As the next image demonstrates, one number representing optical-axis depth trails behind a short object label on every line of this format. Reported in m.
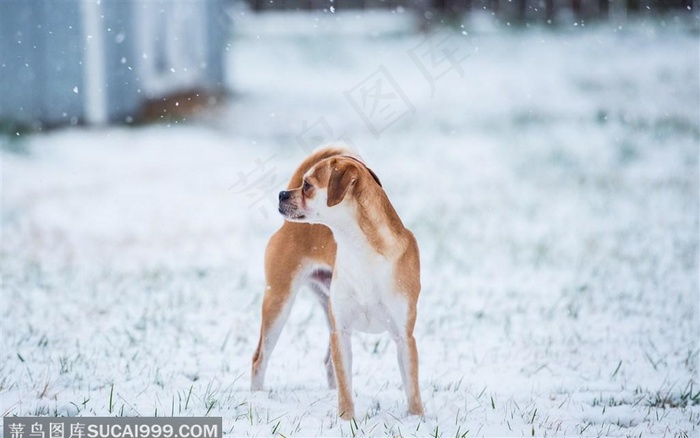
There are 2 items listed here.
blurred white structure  22.28
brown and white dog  6.21
